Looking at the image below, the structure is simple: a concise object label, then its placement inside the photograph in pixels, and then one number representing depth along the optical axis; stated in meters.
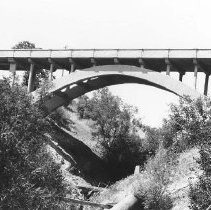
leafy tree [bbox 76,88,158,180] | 49.19
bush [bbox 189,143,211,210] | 19.23
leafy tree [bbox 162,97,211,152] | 20.89
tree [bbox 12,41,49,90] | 58.53
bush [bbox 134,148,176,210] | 25.23
